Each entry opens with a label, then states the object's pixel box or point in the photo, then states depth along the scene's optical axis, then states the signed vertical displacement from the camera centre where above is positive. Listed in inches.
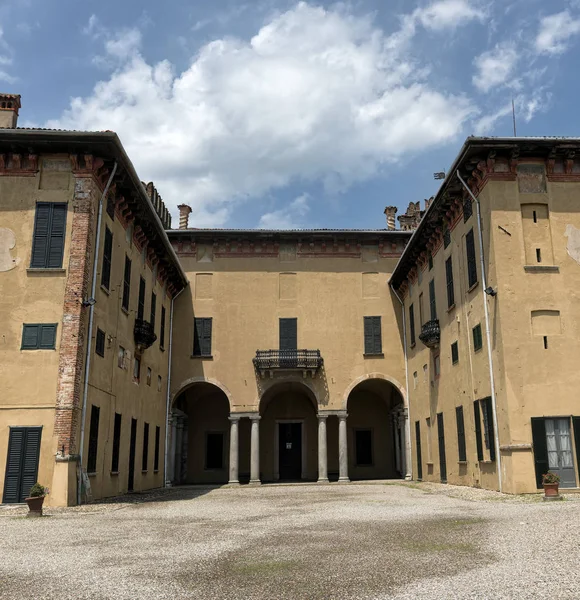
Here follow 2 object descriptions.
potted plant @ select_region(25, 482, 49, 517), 509.4 -46.0
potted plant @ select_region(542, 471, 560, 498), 553.0 -35.2
